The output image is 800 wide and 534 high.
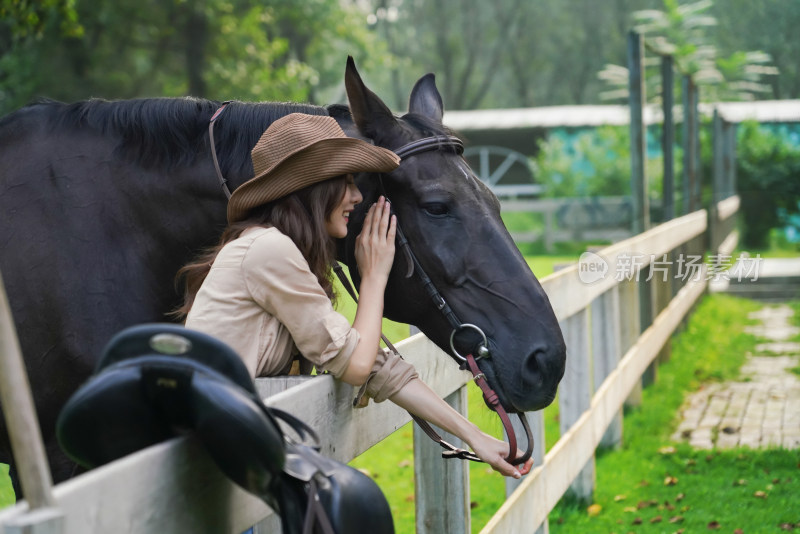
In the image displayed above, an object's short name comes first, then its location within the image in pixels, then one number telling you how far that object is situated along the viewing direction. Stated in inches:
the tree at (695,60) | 1000.2
